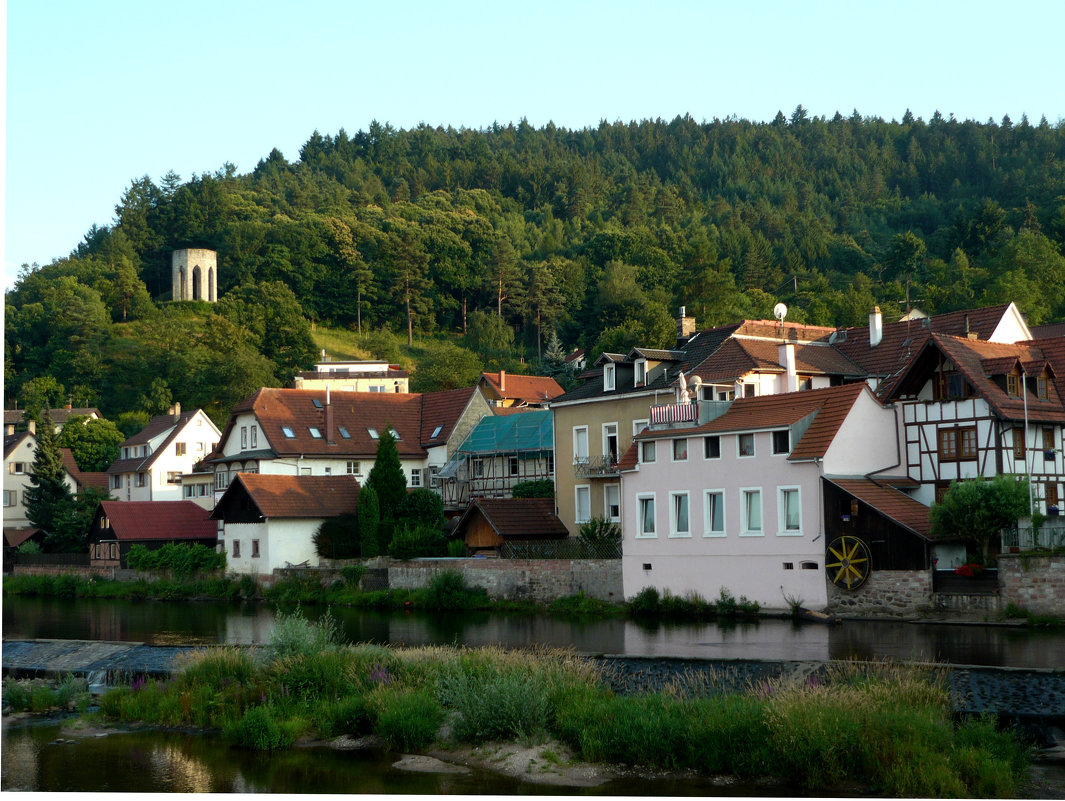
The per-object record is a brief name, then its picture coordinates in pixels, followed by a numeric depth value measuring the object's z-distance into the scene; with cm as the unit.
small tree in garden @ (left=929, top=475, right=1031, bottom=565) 3186
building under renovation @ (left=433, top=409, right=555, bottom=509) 5747
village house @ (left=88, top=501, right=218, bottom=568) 6166
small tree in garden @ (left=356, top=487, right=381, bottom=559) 5166
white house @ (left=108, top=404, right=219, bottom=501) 8100
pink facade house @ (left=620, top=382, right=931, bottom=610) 3491
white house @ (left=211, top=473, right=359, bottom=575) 5322
